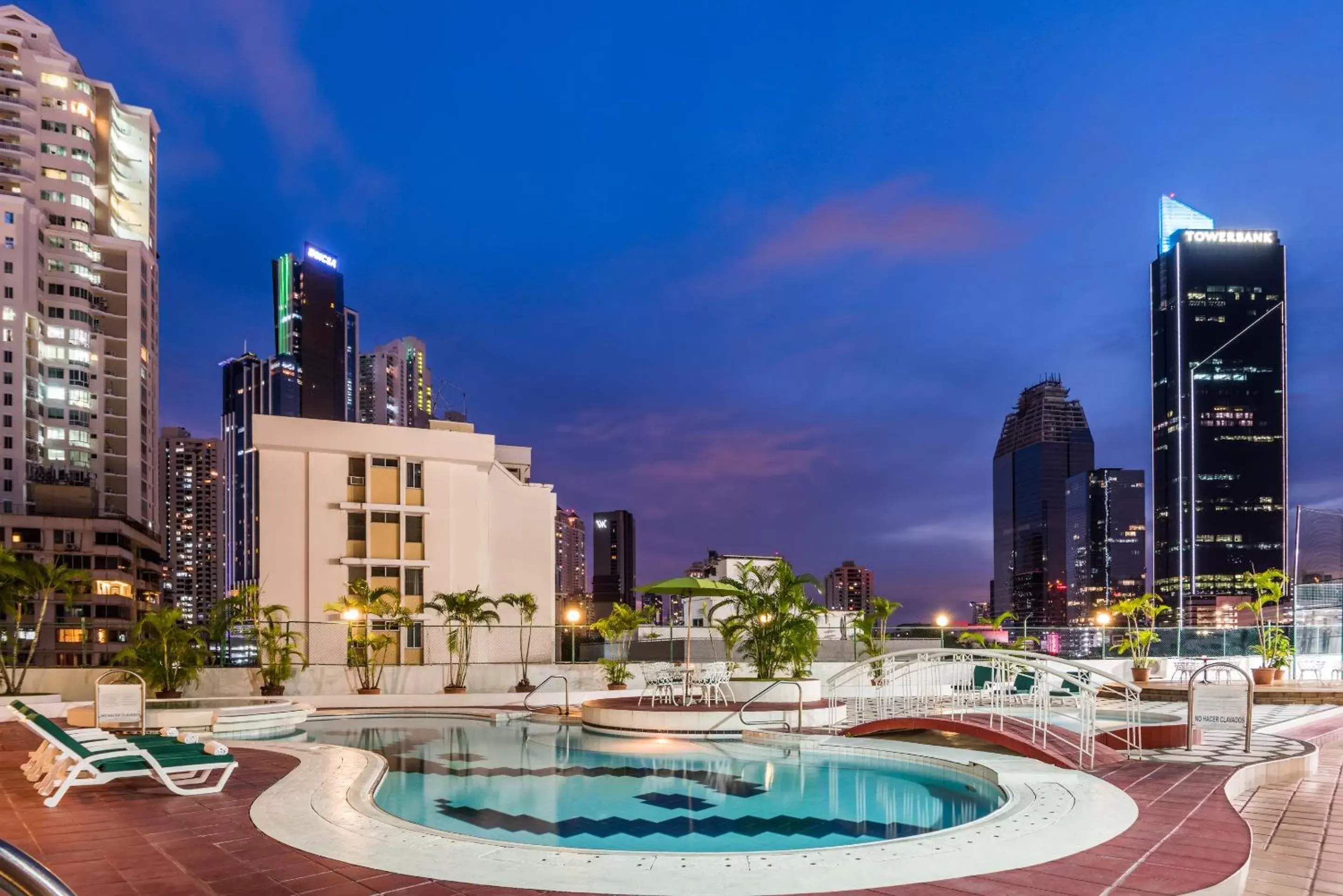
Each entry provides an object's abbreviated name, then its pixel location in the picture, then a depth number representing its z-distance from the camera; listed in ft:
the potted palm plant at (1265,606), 69.10
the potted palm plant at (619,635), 70.69
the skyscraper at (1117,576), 634.84
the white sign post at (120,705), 48.34
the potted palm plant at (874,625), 76.43
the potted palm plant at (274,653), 63.87
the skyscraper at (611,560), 549.13
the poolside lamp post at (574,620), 75.97
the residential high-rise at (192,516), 620.49
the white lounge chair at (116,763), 25.27
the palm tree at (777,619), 59.36
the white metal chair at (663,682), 56.49
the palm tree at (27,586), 62.03
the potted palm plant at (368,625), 67.67
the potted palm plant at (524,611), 72.90
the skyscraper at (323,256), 577.02
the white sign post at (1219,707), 44.29
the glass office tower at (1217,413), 406.00
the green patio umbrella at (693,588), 55.16
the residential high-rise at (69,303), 266.98
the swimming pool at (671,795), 26.86
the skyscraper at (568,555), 564.30
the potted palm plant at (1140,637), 74.54
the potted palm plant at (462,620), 69.41
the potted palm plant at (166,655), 58.85
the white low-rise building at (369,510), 90.43
